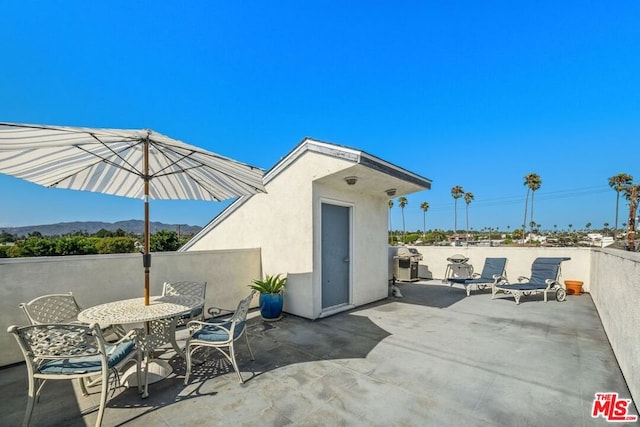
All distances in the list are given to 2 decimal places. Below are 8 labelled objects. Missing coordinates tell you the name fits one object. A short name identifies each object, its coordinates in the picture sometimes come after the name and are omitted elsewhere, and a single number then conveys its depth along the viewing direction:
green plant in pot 5.68
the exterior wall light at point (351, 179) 5.93
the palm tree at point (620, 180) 34.64
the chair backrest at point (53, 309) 3.23
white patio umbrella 2.56
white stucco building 5.72
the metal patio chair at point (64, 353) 2.26
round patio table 2.87
